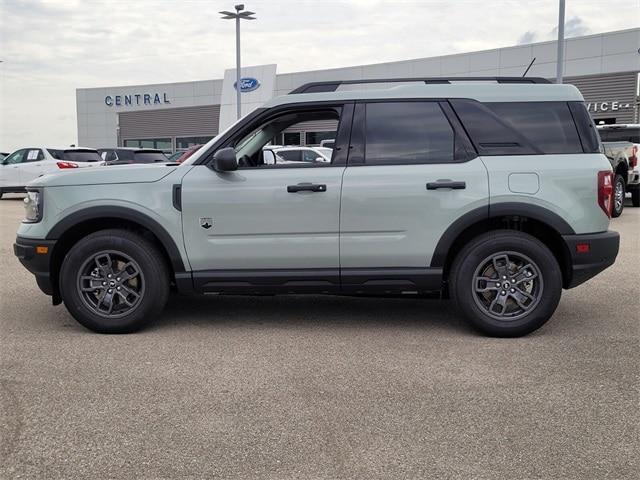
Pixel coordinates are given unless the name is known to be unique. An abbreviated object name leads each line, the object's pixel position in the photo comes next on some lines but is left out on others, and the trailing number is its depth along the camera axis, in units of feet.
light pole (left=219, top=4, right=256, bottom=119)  88.99
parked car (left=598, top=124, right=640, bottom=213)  45.24
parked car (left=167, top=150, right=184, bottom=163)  60.40
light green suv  15.89
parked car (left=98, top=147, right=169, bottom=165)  61.74
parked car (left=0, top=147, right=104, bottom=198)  62.12
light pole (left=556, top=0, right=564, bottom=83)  57.57
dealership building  94.89
